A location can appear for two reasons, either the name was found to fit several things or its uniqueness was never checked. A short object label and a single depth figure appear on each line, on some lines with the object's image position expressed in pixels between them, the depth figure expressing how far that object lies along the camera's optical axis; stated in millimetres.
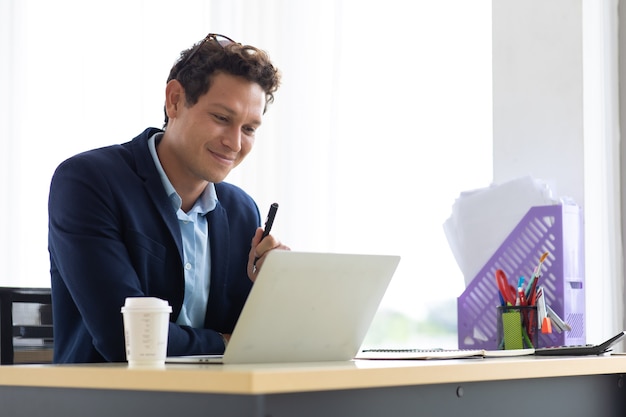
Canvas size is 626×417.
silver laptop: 3051
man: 3472
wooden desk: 2768
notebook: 3322
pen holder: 3766
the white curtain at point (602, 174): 4315
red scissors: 3883
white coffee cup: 2979
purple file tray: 3905
